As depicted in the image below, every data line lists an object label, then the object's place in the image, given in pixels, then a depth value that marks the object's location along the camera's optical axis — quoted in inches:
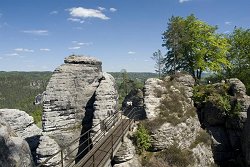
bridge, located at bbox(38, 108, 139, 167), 459.1
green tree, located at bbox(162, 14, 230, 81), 1230.8
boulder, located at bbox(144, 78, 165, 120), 742.5
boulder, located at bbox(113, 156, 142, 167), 578.8
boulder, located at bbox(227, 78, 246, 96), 898.9
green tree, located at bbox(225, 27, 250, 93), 1372.9
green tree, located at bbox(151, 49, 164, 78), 2011.0
